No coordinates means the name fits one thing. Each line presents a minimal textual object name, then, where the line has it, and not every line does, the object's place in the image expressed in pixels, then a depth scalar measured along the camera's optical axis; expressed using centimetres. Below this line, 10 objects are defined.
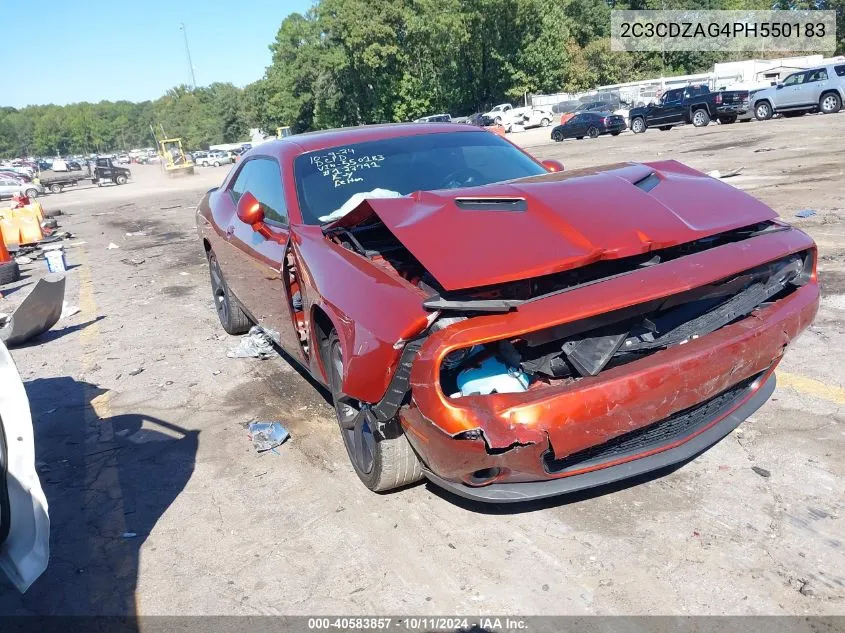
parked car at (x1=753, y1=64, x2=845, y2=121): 2328
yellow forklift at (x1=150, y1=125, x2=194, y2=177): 4694
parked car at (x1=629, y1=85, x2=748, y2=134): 2502
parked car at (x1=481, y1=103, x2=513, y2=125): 4297
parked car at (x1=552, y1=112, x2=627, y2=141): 2961
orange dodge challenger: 250
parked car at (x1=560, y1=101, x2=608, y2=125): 3330
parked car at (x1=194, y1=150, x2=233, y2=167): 6962
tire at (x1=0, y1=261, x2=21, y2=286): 1049
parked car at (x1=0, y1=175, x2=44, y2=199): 3625
